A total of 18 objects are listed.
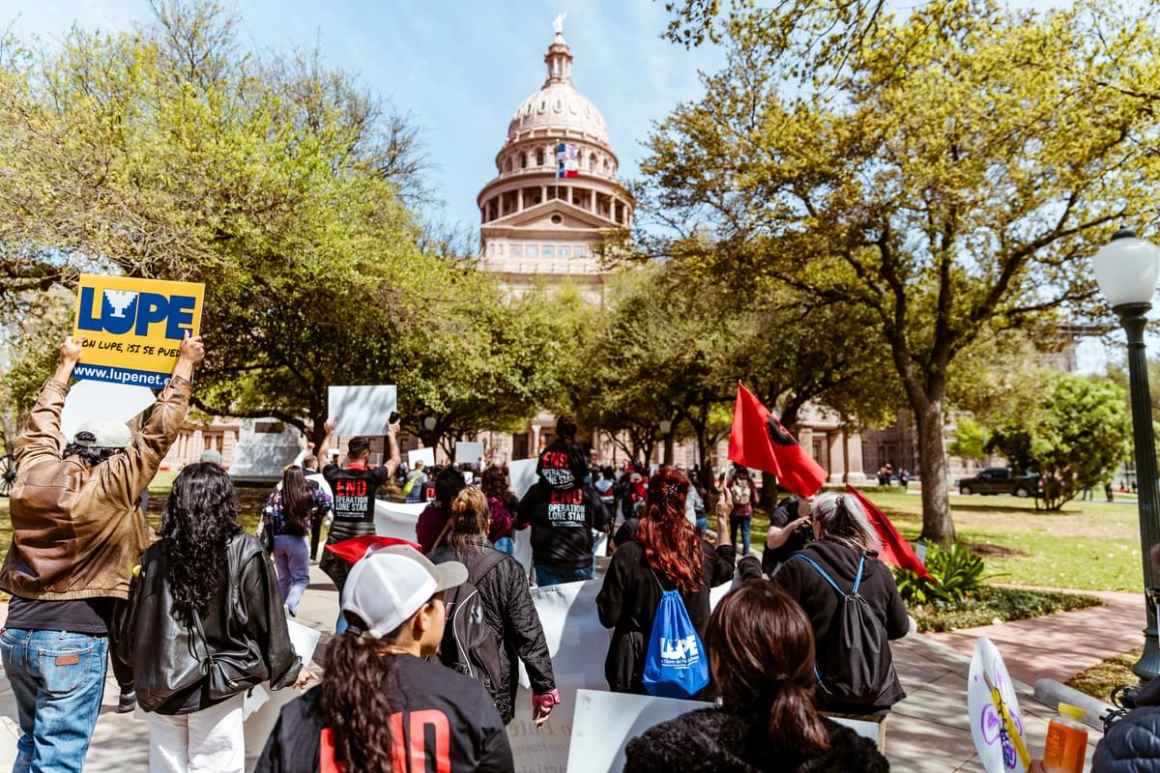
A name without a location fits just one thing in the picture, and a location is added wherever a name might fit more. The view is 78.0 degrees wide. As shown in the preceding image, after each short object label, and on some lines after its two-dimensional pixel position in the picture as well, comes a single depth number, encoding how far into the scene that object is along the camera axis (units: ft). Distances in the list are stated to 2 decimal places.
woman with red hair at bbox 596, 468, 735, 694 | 11.75
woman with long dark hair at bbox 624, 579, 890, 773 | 6.06
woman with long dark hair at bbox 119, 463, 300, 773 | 9.29
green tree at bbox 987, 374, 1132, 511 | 104.37
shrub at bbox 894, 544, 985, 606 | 30.91
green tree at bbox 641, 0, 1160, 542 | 33.42
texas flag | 299.99
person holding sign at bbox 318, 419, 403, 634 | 22.13
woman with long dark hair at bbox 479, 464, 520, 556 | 23.71
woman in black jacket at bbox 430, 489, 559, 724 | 11.41
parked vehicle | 142.72
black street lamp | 17.66
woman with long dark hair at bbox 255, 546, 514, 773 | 5.83
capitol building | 268.82
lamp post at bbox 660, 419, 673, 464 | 105.60
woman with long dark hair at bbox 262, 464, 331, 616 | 22.29
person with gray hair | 10.49
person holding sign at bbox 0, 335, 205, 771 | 9.75
